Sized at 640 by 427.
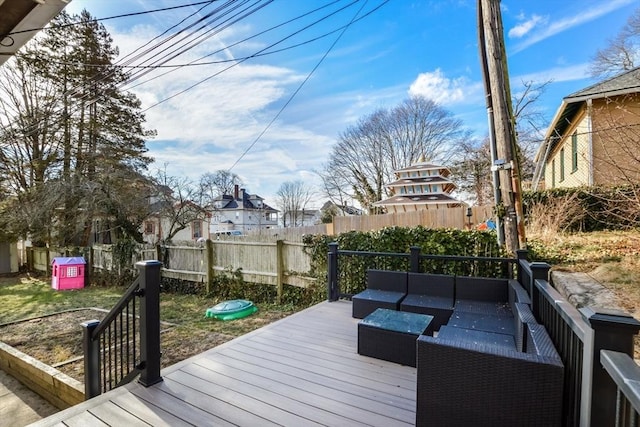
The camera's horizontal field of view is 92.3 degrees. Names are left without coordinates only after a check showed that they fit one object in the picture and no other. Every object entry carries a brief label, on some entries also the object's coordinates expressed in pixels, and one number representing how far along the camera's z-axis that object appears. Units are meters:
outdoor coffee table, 2.73
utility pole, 4.46
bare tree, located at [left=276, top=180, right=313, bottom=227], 34.81
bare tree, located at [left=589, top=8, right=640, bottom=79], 10.41
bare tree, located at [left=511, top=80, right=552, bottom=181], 13.96
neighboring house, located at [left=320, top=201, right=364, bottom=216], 24.90
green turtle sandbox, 5.73
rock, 3.05
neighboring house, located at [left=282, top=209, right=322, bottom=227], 35.69
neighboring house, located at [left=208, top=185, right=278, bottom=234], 31.94
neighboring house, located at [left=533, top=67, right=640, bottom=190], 7.76
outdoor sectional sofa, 1.49
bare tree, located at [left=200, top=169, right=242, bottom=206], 10.78
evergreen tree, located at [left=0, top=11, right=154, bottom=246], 9.35
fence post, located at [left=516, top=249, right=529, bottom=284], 3.43
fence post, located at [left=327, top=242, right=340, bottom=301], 4.87
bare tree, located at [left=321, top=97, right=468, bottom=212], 19.59
